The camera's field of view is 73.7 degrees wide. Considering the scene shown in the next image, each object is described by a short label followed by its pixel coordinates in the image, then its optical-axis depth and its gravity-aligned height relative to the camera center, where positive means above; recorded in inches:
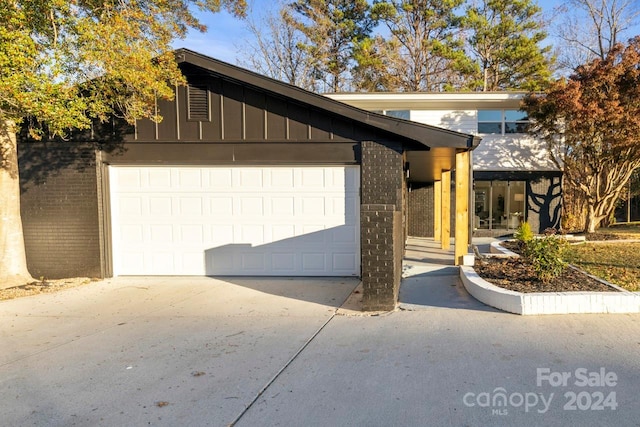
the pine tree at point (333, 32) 973.7 +375.3
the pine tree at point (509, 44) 933.2 +331.7
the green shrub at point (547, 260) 252.1 -40.6
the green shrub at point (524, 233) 389.9 -39.2
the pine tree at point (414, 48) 957.2 +327.9
